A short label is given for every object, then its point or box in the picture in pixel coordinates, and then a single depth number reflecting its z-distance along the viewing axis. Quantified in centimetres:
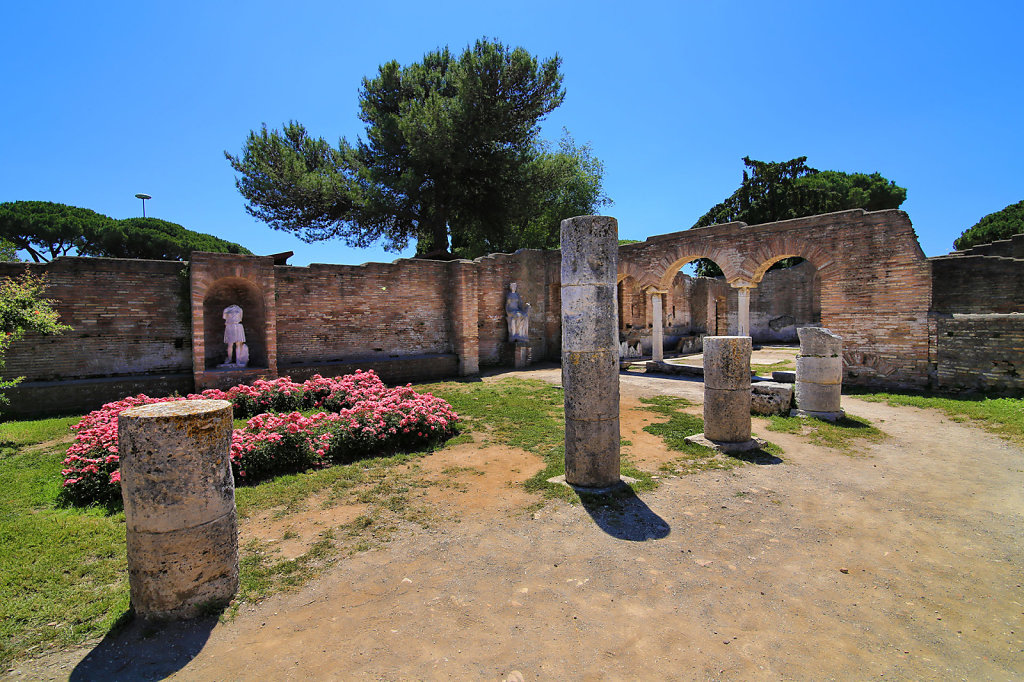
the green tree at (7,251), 1647
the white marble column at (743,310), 1356
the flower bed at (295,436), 549
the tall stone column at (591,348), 538
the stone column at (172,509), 322
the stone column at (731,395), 709
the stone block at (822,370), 854
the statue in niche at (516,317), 1644
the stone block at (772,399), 905
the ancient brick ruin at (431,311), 1001
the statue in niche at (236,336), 1173
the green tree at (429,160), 1875
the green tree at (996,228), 2603
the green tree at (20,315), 738
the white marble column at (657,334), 1578
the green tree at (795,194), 2931
